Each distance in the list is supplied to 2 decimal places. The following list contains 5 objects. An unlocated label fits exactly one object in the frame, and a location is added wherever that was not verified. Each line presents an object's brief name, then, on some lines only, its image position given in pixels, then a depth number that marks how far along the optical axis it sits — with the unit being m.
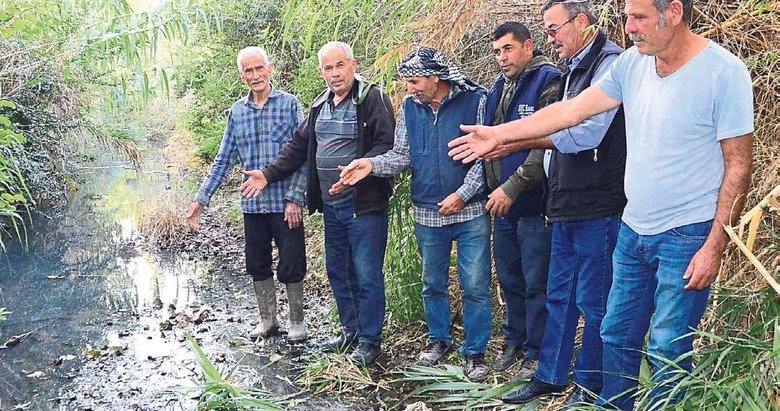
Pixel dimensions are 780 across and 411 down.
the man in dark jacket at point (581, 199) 2.85
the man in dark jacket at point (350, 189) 3.95
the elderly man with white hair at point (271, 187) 4.42
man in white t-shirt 2.26
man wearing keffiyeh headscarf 3.62
